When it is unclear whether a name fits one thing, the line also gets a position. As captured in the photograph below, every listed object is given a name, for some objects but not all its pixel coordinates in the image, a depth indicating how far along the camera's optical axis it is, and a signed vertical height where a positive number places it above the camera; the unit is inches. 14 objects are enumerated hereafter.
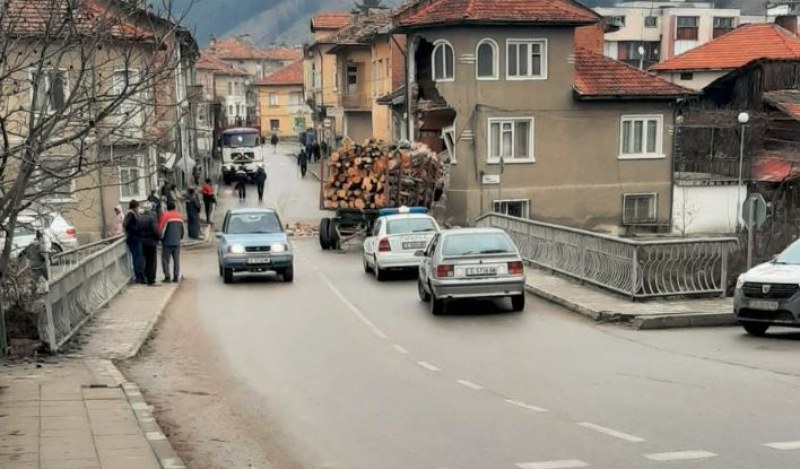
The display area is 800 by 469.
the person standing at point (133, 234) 844.6 -79.8
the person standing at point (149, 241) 840.3 -86.3
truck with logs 1186.6 -51.0
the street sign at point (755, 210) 710.5 -56.1
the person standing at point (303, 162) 2468.0 -54.1
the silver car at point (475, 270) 682.2 -94.2
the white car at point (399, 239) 915.4 -96.0
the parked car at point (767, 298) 585.0 -100.6
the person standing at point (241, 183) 1991.9 -88.1
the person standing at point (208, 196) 1594.5 -89.6
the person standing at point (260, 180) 1950.8 -78.7
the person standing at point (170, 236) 872.9 -84.8
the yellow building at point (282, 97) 4662.9 +217.0
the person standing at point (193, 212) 1355.8 -100.7
